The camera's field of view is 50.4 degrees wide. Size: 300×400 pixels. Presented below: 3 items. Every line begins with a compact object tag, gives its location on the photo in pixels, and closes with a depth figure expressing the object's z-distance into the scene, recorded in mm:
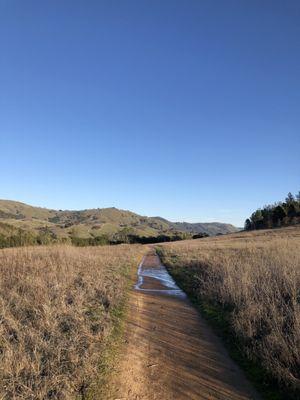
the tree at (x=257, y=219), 99100
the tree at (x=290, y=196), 119600
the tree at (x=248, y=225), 112088
